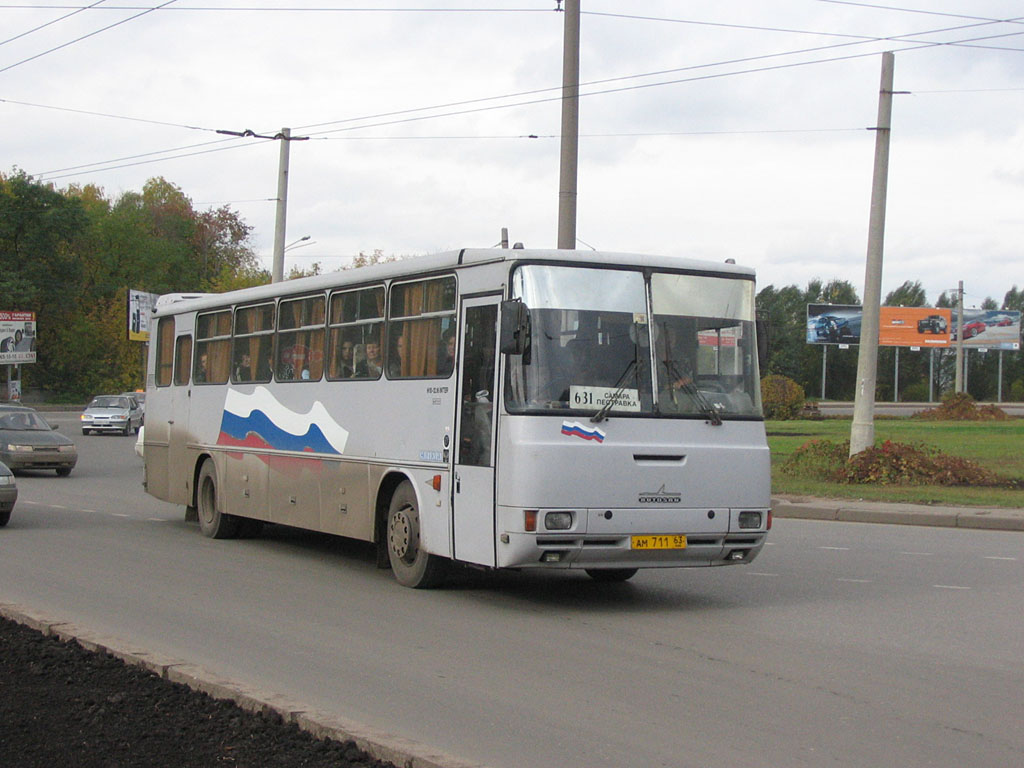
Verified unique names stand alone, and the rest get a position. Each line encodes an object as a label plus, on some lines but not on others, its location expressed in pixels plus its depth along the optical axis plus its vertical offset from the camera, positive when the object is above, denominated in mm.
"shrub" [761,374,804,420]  52688 -326
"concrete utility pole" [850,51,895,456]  22578 +1788
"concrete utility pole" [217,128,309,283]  31391 +4343
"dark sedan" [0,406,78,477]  27984 -1897
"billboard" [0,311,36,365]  70500 +1249
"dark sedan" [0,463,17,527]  17055 -1810
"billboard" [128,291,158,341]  80212 +3269
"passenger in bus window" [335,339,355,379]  12828 +109
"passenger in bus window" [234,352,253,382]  15258 -23
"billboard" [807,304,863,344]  92375 +4859
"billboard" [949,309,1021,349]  97812 +5284
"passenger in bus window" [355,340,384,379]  12312 +86
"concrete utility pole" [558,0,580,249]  18625 +3763
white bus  10109 -298
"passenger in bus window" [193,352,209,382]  16625 -43
